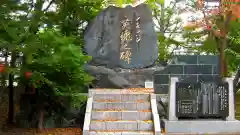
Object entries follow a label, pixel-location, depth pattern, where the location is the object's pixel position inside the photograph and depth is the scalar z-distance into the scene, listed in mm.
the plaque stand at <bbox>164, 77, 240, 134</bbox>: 5512
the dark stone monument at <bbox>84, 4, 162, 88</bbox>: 7032
